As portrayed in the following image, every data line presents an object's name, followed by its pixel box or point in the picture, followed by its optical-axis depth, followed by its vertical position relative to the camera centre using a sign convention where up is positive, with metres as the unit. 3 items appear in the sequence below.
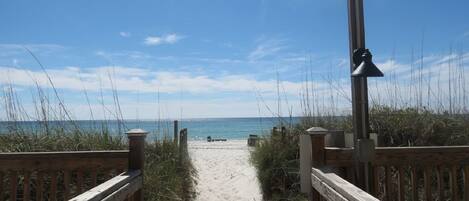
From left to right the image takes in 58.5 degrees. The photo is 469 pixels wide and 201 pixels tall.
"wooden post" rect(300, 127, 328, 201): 3.38 -0.32
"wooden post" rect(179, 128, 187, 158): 6.59 -0.39
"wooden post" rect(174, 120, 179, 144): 6.70 -0.21
